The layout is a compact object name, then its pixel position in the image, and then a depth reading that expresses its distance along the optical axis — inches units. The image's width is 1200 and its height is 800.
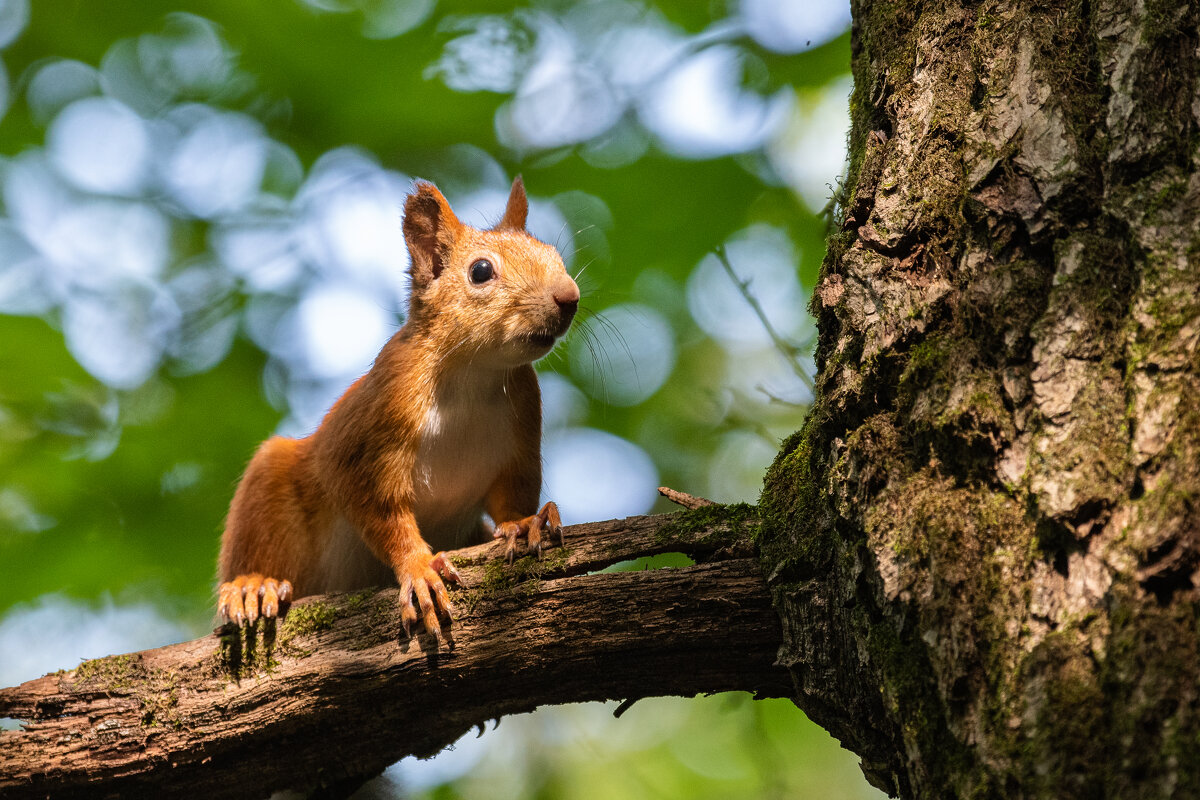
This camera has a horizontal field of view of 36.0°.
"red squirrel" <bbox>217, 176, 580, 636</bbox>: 279.0
